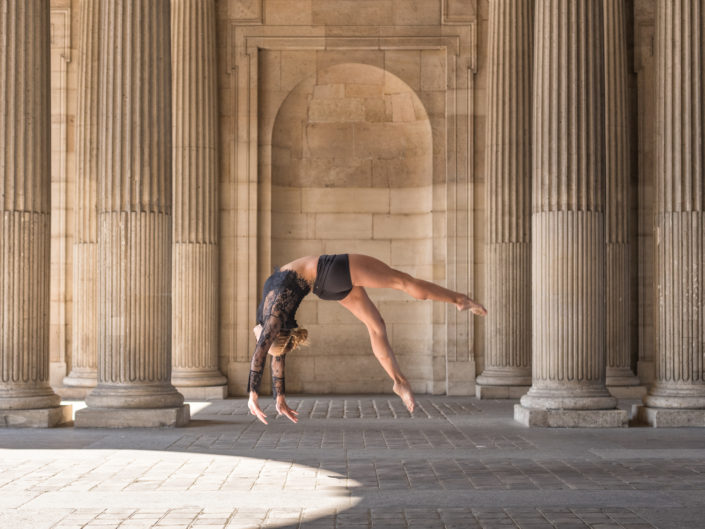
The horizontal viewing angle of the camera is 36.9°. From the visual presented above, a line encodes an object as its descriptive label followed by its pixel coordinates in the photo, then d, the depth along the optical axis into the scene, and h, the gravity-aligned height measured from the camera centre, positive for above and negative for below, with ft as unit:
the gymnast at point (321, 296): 49.26 -0.90
